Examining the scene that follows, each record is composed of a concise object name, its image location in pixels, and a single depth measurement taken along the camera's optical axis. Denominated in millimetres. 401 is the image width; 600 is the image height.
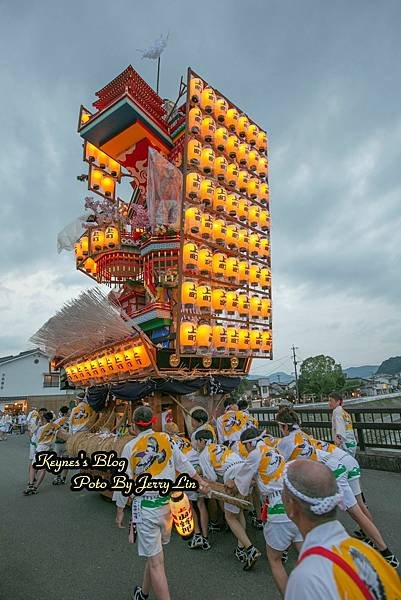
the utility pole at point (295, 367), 41881
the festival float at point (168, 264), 9391
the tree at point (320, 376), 46781
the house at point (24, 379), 37031
